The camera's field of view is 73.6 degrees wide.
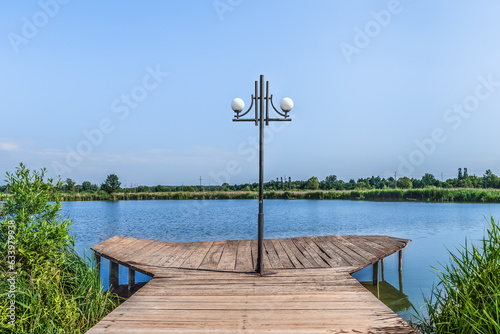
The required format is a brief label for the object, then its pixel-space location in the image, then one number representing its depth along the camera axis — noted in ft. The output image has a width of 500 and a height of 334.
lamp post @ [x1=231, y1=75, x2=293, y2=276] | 14.25
